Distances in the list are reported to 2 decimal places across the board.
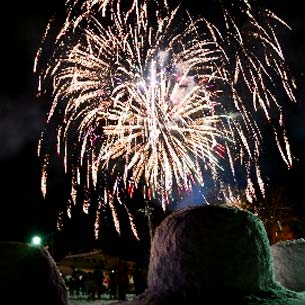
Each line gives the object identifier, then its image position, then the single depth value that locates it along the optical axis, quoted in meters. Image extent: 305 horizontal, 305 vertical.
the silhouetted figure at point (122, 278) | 19.56
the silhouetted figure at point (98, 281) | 23.23
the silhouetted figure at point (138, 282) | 20.40
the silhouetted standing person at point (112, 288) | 23.48
